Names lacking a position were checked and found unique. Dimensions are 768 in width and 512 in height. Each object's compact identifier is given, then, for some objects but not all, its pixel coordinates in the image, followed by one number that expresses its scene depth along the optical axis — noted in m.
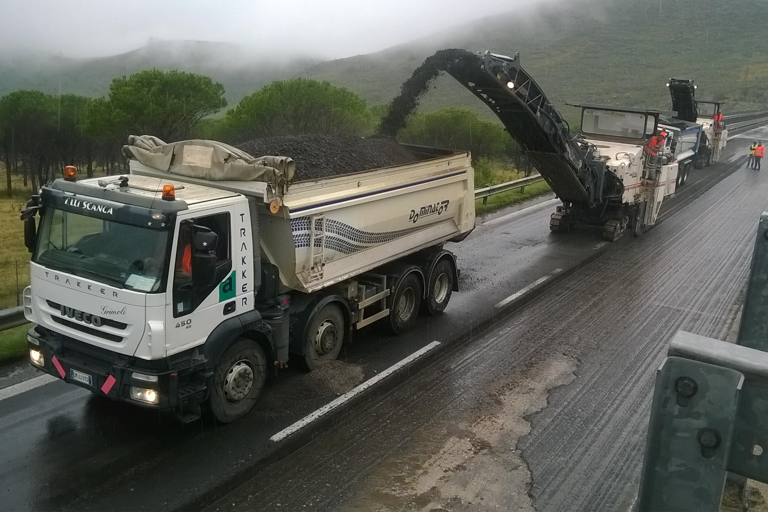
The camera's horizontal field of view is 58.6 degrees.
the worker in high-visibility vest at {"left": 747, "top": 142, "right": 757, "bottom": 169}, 28.18
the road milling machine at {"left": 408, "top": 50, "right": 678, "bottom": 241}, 12.47
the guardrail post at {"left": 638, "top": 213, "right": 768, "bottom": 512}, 2.78
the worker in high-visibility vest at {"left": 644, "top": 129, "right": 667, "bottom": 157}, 16.58
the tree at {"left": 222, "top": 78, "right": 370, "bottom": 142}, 24.41
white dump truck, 6.09
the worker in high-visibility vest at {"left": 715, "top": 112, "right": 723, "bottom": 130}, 29.62
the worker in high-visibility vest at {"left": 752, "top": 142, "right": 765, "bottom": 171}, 27.88
